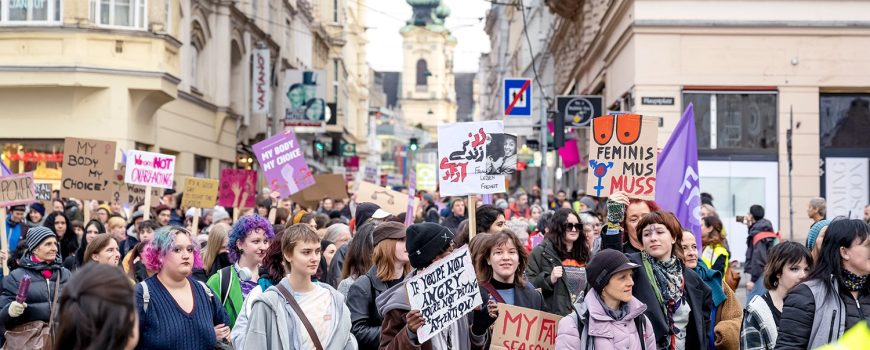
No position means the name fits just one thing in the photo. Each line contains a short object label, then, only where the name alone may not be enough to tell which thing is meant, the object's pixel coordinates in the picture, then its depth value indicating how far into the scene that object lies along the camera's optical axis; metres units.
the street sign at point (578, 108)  26.84
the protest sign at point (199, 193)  18.20
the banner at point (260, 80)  39.72
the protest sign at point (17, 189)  13.64
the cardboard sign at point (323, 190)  21.12
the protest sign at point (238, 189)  20.28
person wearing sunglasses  8.78
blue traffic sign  21.09
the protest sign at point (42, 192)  19.69
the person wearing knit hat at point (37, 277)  9.04
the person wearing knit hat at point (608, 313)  6.44
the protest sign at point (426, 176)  49.31
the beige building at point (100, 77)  26.53
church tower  183.12
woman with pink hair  6.30
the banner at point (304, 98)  46.59
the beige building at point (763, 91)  23.23
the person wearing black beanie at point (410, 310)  6.27
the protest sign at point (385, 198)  16.78
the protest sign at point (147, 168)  16.50
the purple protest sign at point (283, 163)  18.31
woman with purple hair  7.83
